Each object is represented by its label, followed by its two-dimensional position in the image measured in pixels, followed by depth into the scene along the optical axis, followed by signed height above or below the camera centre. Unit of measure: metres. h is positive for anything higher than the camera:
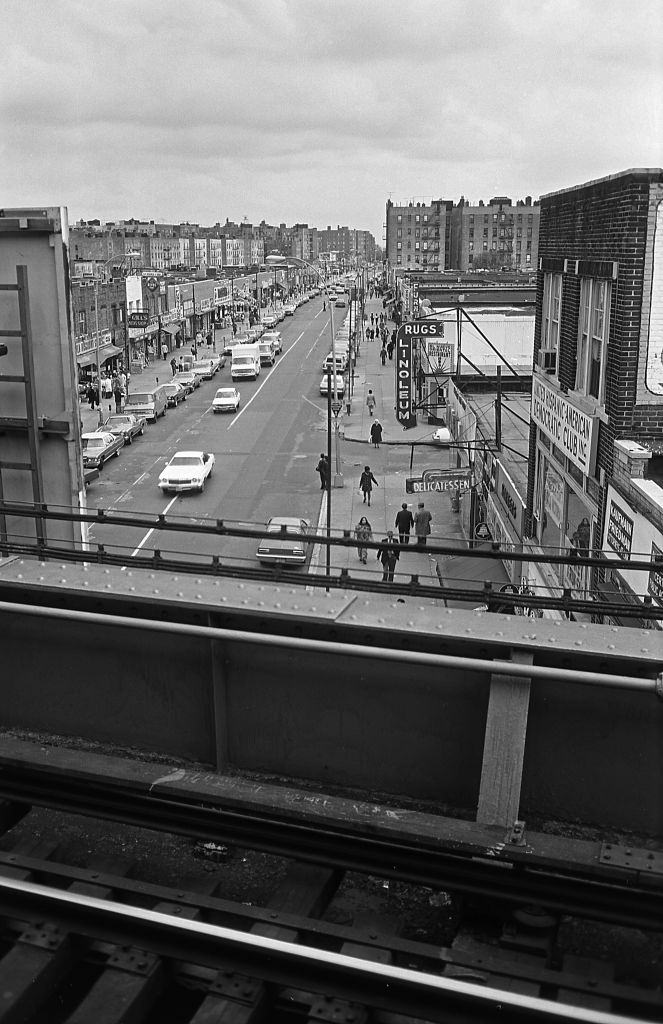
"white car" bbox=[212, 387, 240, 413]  57.53 -7.90
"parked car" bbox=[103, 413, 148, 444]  48.03 -7.89
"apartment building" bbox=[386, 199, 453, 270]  183.12 +4.81
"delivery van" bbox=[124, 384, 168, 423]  54.81 -7.89
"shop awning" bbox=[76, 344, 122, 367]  65.13 -6.32
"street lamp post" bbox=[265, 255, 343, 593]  38.03 -8.21
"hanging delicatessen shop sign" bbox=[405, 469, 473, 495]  23.23 -5.05
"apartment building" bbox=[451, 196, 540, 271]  173.38 +4.90
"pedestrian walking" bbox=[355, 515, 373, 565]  23.78 -6.83
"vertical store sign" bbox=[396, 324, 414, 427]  40.22 -4.70
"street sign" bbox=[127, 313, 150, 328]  75.50 -4.36
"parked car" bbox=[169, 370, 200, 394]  67.12 -7.99
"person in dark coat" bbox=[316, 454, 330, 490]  33.09 -7.08
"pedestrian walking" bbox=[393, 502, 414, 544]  22.65 -5.82
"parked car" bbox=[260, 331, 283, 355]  91.25 -7.08
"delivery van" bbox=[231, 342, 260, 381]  72.06 -7.31
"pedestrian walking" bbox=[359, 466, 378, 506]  32.31 -7.00
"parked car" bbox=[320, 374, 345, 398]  60.83 -7.64
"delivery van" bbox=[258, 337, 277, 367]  82.06 -7.47
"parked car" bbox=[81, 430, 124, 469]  41.53 -7.83
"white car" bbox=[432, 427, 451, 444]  34.19 -5.86
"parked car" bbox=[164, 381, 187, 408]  61.56 -8.03
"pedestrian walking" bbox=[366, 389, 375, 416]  57.31 -7.91
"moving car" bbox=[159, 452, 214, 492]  36.12 -7.58
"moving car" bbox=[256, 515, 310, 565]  25.78 -7.44
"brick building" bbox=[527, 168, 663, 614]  11.88 -1.18
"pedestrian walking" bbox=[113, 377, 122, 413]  56.06 -7.50
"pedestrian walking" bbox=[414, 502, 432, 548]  22.64 -5.82
